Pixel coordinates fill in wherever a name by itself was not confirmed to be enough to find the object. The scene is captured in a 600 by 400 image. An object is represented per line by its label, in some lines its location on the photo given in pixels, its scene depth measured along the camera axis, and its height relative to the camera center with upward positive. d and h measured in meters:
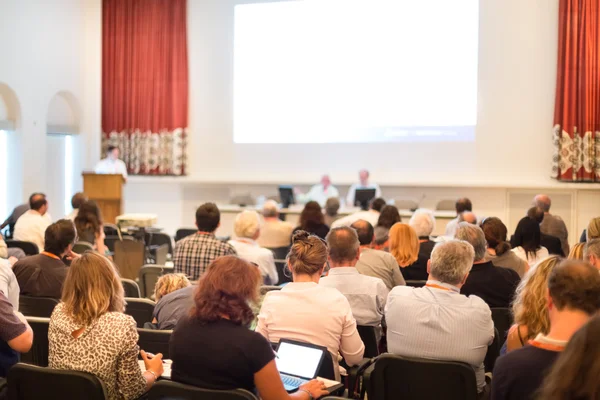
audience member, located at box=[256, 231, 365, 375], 3.12 -0.64
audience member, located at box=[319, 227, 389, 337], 3.68 -0.60
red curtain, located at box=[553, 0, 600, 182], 9.70 +1.14
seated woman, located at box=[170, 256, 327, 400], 2.42 -0.61
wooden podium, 10.72 -0.33
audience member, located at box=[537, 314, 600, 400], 1.37 -0.39
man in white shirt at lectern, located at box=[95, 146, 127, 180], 11.16 +0.08
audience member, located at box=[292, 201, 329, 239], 6.56 -0.46
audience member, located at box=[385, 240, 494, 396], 3.00 -0.64
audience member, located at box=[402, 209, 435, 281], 4.94 -0.56
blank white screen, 10.24 +1.57
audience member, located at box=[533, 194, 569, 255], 6.89 -0.54
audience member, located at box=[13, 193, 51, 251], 6.69 -0.54
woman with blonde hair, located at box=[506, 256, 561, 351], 2.68 -0.53
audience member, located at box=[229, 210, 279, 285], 5.40 -0.61
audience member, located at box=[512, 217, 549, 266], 5.11 -0.52
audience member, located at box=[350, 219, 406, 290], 4.34 -0.60
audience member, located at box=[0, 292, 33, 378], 2.95 -0.70
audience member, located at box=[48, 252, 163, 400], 2.70 -0.64
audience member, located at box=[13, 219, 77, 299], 4.23 -0.61
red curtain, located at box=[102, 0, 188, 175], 11.77 +1.49
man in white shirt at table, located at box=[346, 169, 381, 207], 10.30 -0.21
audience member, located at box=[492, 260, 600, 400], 2.04 -0.44
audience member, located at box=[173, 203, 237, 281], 5.04 -0.58
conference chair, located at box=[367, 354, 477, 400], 2.77 -0.85
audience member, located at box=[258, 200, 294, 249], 6.93 -0.64
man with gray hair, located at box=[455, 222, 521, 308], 3.93 -0.63
